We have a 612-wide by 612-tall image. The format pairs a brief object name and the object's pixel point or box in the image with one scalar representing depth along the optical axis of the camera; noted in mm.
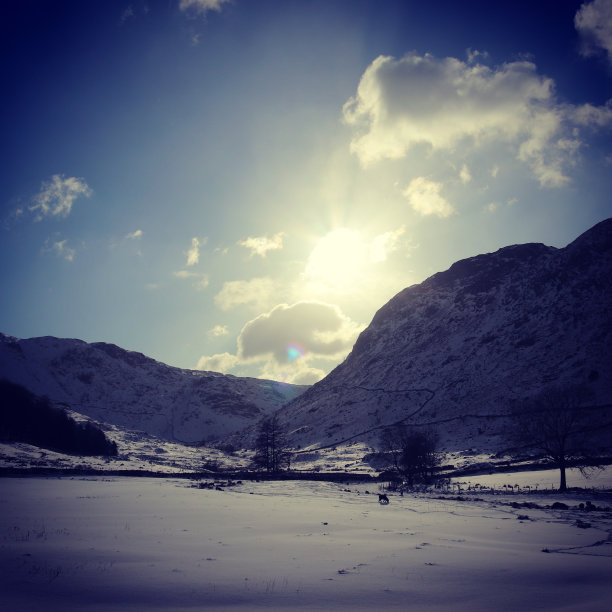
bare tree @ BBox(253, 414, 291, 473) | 70125
